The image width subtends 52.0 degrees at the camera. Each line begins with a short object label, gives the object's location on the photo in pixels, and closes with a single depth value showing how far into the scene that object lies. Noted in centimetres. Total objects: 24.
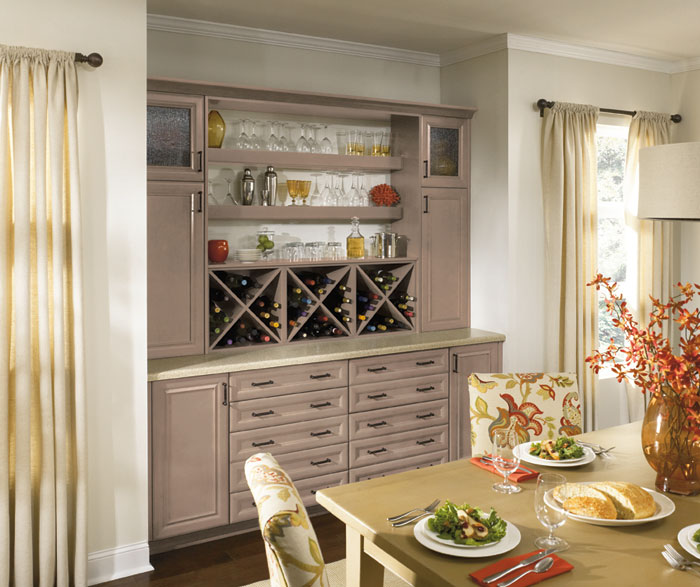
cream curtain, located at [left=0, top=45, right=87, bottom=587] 278
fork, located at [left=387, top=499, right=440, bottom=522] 190
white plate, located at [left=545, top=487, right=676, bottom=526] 185
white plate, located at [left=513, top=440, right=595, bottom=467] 230
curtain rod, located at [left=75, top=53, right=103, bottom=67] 287
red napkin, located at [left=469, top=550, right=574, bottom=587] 159
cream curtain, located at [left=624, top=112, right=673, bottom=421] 482
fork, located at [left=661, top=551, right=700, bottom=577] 163
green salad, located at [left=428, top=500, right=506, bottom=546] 174
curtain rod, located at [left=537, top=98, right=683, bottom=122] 432
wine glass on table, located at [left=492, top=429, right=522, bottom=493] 208
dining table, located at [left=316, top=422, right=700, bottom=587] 164
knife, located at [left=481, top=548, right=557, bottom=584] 159
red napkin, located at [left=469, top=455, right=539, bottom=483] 220
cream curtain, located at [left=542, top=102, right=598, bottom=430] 443
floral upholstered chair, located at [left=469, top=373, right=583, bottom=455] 277
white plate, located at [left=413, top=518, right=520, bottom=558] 169
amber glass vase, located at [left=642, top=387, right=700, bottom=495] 204
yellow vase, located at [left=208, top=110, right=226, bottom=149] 378
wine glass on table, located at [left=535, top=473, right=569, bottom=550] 170
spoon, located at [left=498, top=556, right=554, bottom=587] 158
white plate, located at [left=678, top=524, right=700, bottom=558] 169
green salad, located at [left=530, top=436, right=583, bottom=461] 234
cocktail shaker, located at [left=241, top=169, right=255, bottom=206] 398
